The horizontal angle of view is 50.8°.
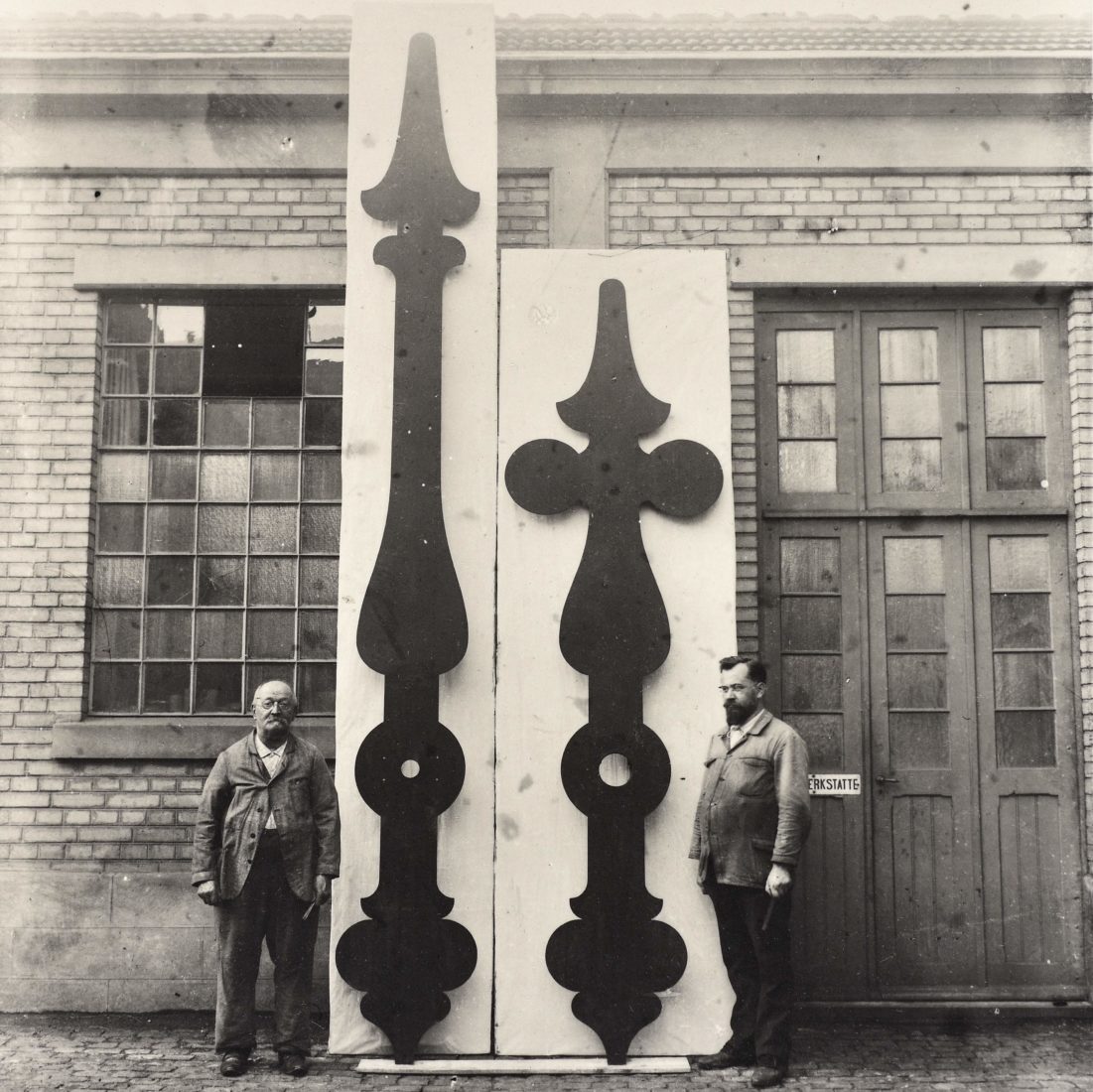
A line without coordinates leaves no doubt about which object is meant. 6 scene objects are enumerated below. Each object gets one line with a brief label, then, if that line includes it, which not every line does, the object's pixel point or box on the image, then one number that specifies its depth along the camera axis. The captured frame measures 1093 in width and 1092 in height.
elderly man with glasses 5.34
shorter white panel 5.42
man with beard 5.24
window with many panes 6.74
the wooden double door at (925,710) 6.40
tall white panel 5.48
